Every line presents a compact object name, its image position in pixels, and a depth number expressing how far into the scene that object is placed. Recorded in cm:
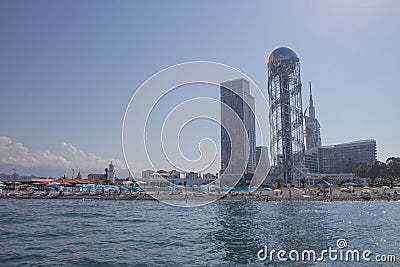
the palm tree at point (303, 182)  8161
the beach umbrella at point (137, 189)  6394
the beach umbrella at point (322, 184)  6258
